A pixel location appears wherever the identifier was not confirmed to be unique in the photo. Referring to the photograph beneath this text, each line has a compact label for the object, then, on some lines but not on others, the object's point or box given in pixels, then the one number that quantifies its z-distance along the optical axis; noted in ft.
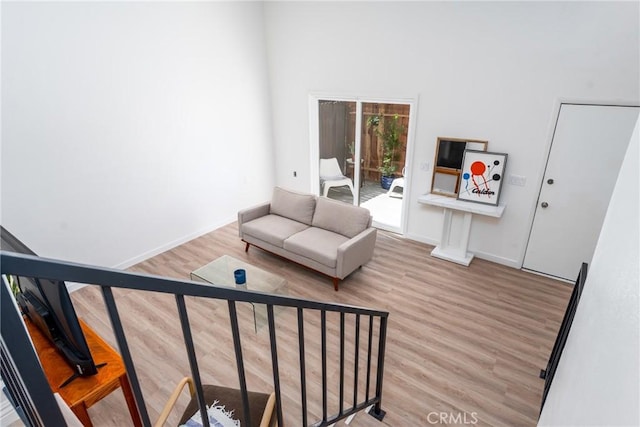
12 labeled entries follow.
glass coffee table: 10.94
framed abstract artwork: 13.15
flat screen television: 4.58
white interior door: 10.98
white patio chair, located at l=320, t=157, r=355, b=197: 18.78
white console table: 13.38
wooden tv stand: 5.44
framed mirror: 13.71
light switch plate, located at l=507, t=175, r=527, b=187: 12.86
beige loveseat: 12.46
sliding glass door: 16.19
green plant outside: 15.91
